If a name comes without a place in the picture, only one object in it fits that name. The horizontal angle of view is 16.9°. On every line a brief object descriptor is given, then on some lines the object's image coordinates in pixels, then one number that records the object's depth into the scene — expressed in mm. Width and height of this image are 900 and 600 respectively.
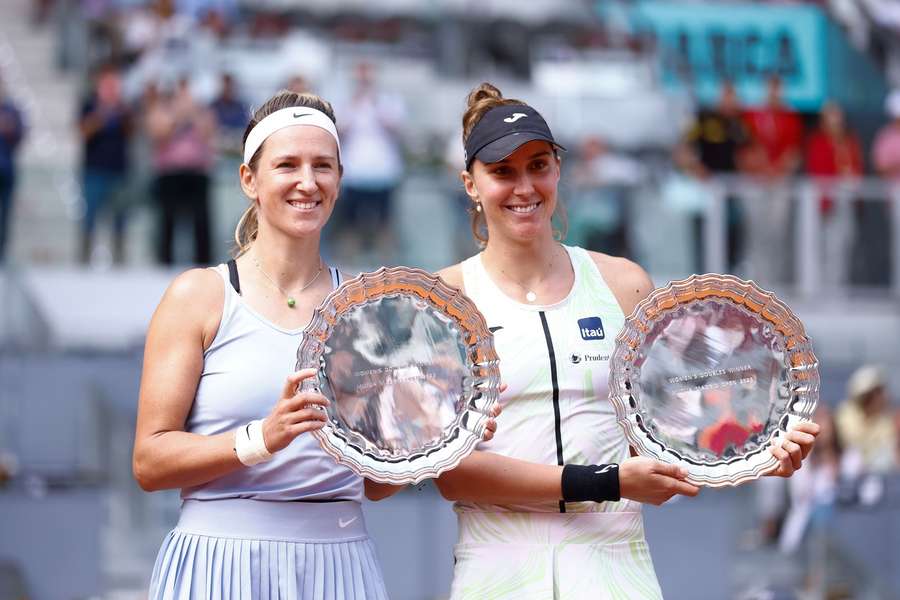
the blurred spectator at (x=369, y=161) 17482
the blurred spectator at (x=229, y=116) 18302
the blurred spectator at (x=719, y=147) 20261
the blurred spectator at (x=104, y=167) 17740
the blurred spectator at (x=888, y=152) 21719
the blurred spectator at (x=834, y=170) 20216
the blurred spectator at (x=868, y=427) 17178
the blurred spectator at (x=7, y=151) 17467
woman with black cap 6364
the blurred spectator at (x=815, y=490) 15181
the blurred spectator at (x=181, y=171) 17467
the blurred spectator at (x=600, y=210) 17846
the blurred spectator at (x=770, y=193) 19623
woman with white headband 6056
